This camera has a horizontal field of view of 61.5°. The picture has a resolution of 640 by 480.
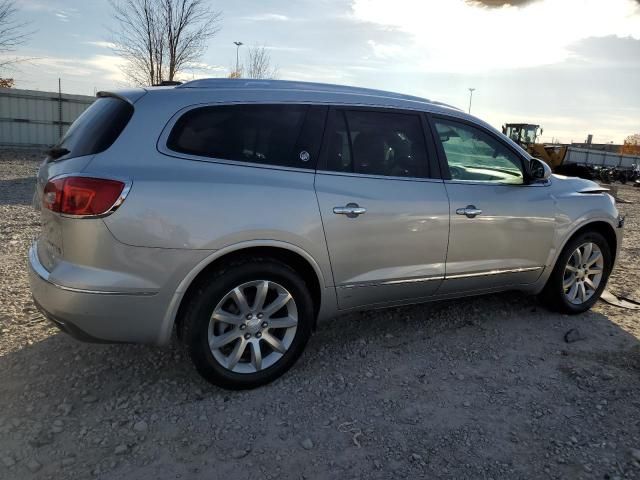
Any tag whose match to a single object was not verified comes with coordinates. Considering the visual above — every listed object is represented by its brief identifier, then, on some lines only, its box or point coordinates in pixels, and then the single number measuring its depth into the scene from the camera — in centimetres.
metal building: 2125
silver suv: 288
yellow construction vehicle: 2349
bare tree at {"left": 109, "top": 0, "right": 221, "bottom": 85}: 1884
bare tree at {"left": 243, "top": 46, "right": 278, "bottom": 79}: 2667
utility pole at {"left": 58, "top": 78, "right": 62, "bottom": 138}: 2239
